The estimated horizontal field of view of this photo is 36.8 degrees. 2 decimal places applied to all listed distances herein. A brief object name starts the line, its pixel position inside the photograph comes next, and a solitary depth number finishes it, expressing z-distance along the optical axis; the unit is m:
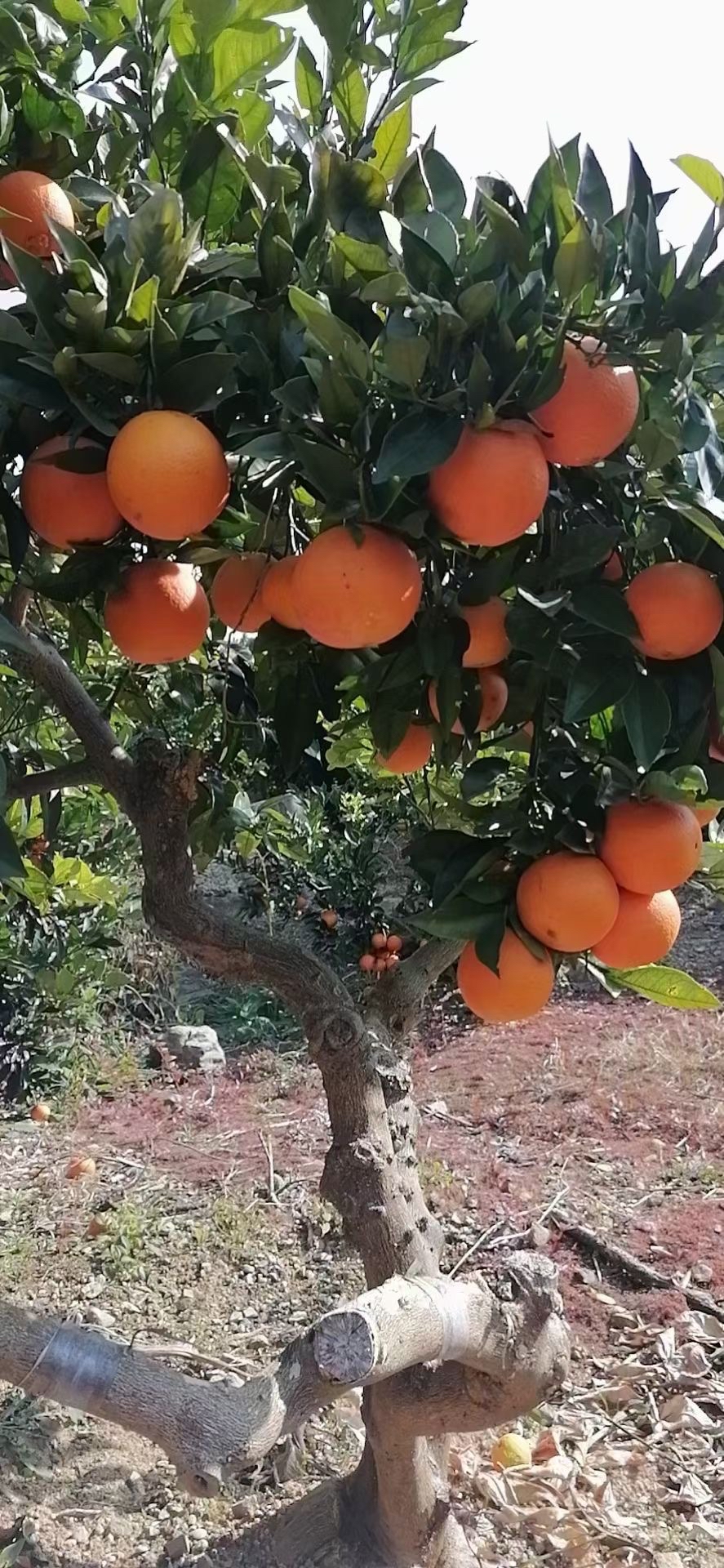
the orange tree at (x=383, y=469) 0.76
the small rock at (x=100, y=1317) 2.59
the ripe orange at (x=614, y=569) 0.95
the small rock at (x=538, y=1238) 2.95
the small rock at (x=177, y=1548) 1.83
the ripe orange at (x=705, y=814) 1.05
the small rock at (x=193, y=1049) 4.48
